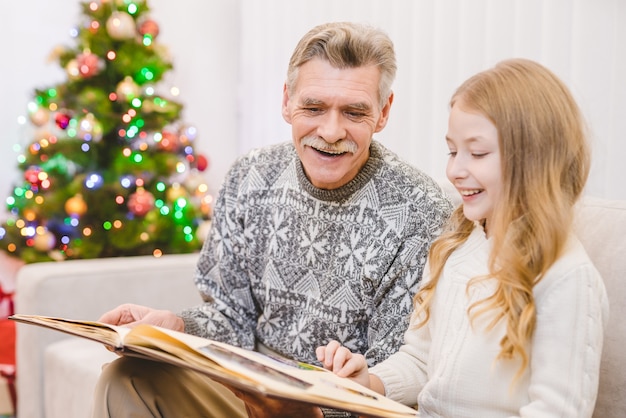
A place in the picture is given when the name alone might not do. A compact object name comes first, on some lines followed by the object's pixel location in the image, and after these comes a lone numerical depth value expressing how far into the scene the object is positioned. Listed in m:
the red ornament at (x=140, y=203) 2.98
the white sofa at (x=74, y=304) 2.02
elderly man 1.52
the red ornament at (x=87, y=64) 2.97
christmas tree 2.97
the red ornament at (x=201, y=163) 3.25
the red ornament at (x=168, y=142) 3.12
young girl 1.03
